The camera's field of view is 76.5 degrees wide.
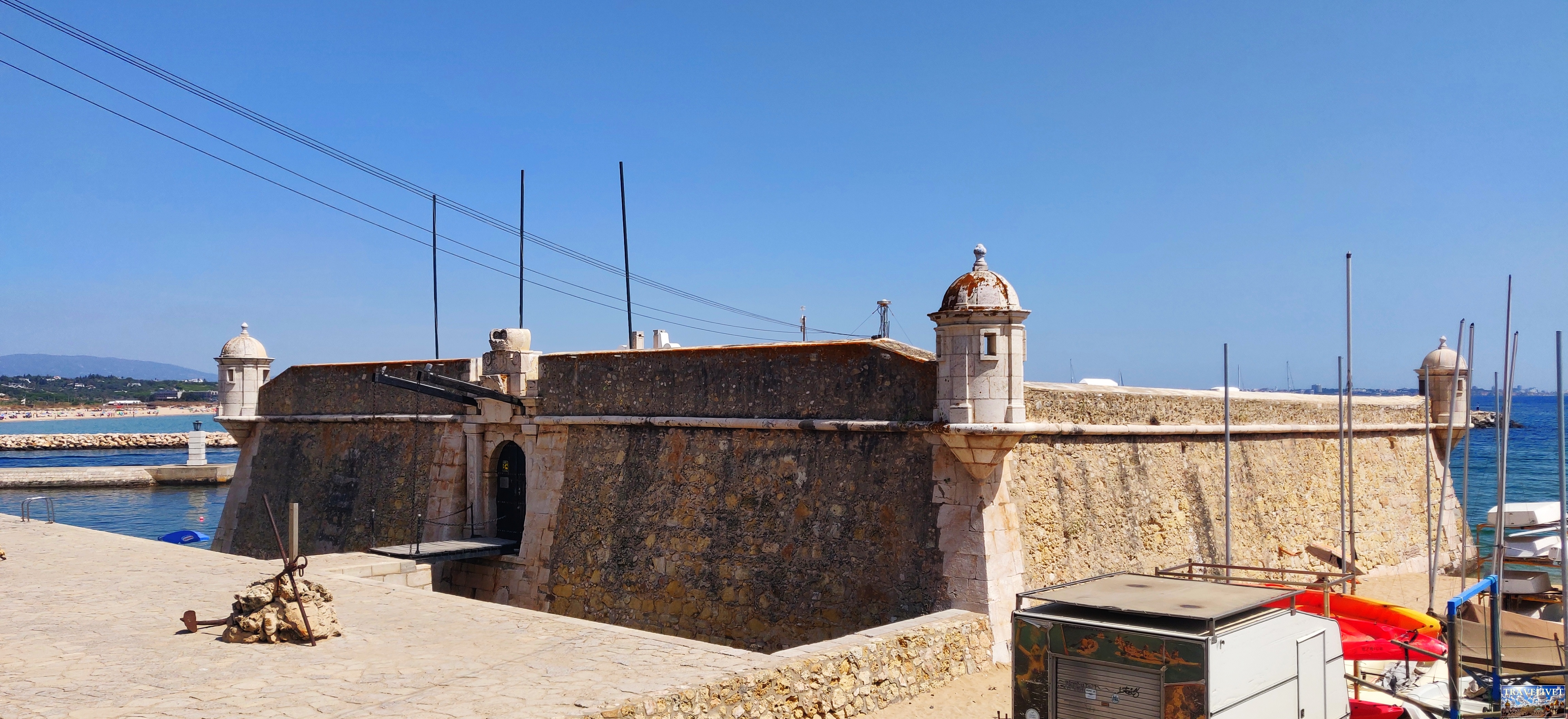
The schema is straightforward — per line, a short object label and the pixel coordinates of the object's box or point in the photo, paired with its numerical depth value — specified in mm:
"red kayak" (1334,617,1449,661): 9805
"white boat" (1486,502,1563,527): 20094
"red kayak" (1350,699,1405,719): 9078
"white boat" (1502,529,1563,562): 19000
